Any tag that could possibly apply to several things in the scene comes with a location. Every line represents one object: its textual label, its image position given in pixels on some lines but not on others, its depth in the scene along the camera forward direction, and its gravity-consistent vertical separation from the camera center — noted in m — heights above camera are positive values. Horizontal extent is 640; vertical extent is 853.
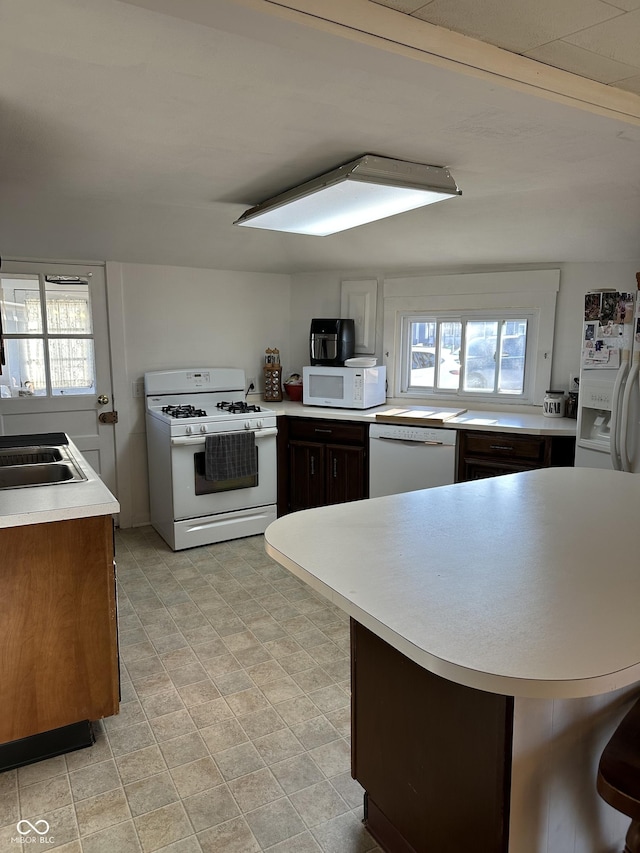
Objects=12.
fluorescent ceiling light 2.19 +0.56
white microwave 4.16 -0.38
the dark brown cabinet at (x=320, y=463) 4.04 -0.91
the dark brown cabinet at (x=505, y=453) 3.43 -0.71
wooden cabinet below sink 1.90 -0.98
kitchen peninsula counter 0.98 -0.53
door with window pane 3.75 -0.15
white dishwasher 3.72 -0.80
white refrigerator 2.87 -0.25
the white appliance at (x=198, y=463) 3.73 -0.85
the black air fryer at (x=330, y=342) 4.34 -0.06
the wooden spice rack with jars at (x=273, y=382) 4.66 -0.39
